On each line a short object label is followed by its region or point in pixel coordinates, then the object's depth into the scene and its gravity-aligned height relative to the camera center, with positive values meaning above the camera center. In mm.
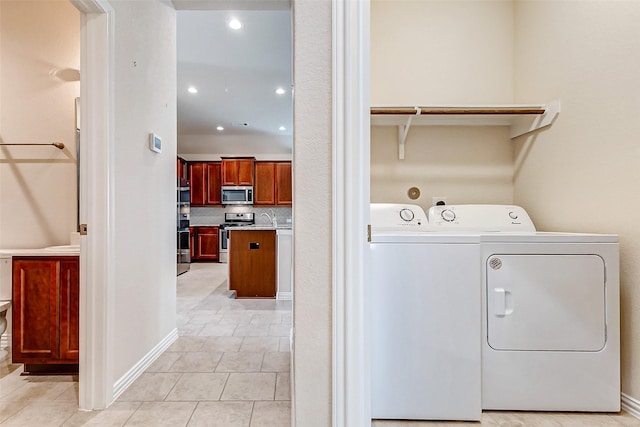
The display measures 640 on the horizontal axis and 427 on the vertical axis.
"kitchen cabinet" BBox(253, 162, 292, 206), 7352 +708
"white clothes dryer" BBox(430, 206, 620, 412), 1509 -545
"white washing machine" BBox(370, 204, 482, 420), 1473 -545
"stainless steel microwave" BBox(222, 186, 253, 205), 7227 +414
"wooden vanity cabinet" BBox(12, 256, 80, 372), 1789 -544
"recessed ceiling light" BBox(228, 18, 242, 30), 2973 +1843
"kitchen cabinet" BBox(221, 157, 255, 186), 7258 +978
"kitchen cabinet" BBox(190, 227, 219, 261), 7188 -709
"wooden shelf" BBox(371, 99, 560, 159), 1927 +638
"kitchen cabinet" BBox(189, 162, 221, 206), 7344 +705
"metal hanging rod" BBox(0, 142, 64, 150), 2269 +498
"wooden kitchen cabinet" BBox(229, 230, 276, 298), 3840 -637
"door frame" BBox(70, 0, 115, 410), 1573 +68
